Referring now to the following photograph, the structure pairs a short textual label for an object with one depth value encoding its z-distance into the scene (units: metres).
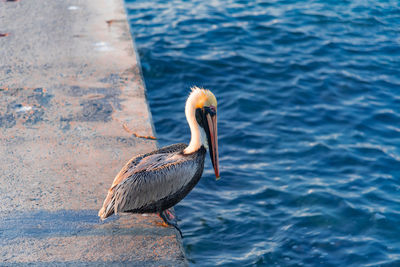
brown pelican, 7.24
